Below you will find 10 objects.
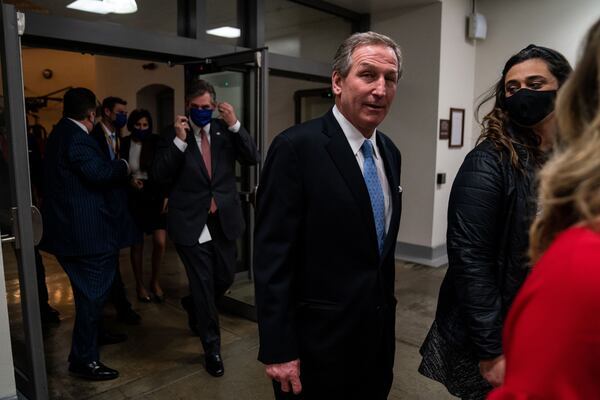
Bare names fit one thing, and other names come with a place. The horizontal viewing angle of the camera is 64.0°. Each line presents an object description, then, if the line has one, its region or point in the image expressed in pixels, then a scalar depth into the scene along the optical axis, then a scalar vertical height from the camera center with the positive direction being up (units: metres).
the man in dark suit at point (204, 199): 2.69 -0.36
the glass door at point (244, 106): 3.17 +0.23
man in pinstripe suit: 2.57 -0.44
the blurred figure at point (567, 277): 0.50 -0.15
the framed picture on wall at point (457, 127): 5.04 +0.11
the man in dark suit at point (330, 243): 1.45 -0.32
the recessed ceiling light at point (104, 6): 3.26 +0.89
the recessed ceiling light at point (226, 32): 3.81 +0.85
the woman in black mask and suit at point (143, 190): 3.56 -0.40
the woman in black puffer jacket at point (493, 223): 1.36 -0.24
